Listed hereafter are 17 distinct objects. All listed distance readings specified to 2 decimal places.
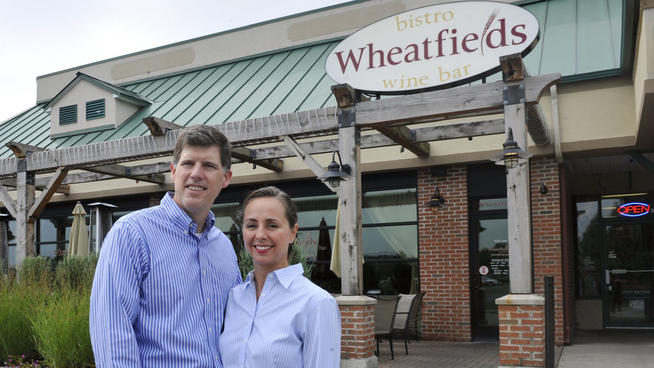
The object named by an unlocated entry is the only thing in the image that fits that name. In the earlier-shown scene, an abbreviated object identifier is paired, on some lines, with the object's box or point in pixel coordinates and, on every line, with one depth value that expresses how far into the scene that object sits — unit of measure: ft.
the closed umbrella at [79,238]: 41.27
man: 6.80
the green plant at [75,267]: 31.75
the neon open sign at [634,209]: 42.37
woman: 6.84
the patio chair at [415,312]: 31.91
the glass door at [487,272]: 36.32
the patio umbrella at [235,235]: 44.80
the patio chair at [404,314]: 31.48
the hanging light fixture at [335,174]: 26.46
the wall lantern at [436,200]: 36.52
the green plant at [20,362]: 20.62
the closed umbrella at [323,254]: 40.98
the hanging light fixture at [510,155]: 22.75
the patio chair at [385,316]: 30.35
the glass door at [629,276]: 42.24
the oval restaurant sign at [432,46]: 25.89
